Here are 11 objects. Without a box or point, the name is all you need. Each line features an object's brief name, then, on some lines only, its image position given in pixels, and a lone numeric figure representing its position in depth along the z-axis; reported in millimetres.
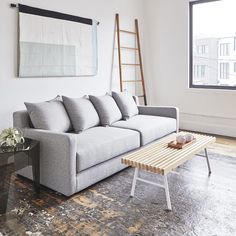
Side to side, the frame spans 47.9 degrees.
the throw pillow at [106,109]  3324
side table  2133
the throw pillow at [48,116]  2633
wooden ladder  4457
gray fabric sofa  2279
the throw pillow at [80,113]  2971
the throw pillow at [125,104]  3682
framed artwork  3170
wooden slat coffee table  2094
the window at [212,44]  4332
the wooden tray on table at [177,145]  2538
